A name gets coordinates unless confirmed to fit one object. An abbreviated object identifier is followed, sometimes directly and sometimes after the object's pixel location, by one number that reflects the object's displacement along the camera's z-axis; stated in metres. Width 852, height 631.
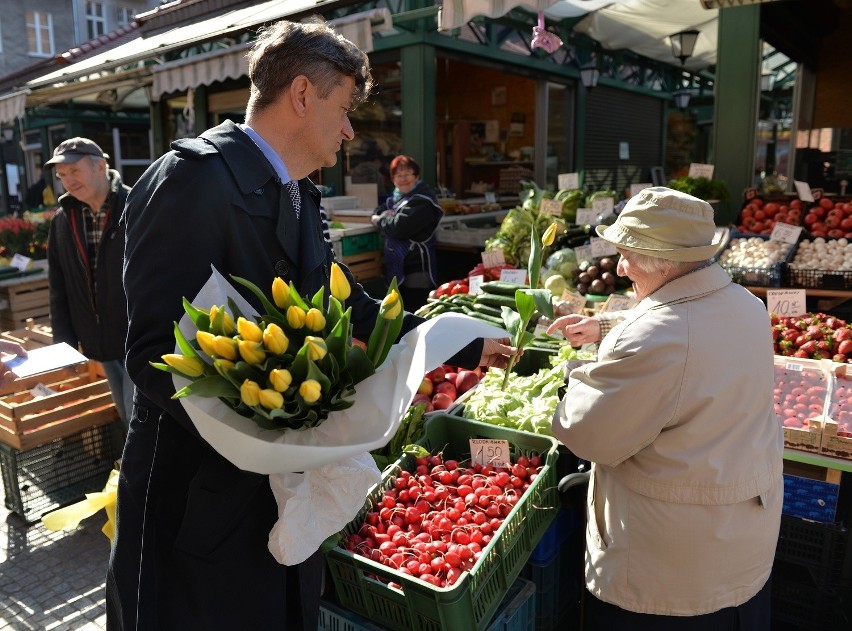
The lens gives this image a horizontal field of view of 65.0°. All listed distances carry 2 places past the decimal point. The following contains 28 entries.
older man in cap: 3.83
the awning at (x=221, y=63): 6.14
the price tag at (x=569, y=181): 5.51
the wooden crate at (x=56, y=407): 3.66
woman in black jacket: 5.75
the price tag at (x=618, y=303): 3.79
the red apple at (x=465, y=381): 3.29
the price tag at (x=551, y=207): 5.12
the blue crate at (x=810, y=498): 2.49
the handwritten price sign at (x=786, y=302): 3.53
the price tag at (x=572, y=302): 3.94
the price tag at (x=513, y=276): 4.28
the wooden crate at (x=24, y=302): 6.62
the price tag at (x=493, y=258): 4.89
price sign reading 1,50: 2.45
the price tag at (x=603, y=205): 5.12
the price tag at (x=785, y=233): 4.56
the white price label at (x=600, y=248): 4.33
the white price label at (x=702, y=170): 6.00
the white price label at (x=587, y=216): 5.09
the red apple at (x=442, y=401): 3.15
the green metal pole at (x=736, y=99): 5.95
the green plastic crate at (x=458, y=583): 1.82
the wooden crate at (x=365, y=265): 6.68
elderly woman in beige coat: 1.75
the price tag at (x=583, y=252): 4.58
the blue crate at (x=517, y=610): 2.09
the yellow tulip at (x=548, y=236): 2.55
